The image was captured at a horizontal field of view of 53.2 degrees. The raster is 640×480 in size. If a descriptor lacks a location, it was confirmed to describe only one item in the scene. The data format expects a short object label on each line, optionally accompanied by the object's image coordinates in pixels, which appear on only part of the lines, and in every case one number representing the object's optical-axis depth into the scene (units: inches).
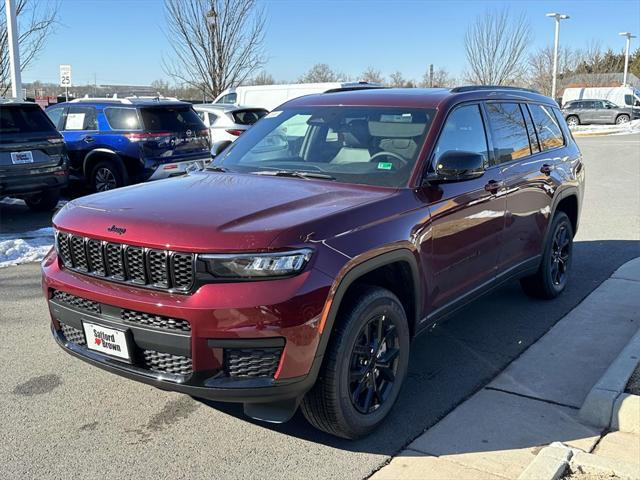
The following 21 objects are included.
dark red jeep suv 115.6
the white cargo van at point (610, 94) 1653.5
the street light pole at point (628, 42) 1901.8
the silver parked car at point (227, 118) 543.8
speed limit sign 717.3
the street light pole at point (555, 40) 1567.3
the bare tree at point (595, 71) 2279.8
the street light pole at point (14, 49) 492.4
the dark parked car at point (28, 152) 335.3
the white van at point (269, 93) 674.8
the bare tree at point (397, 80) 2123.3
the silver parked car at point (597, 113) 1572.3
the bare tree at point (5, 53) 612.7
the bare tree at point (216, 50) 874.8
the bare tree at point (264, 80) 1716.9
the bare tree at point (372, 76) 2078.7
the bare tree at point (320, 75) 2202.3
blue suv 406.0
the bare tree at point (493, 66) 1498.5
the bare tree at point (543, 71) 1988.2
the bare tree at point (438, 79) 1933.7
